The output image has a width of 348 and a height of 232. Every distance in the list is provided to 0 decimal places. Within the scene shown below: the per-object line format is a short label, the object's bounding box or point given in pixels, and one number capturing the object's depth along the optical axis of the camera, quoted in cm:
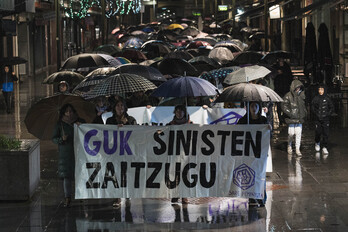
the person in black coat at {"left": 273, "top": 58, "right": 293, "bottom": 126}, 2219
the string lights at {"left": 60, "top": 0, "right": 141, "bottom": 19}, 4756
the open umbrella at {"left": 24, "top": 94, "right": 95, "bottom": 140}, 1265
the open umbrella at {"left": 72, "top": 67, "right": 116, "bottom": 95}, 1670
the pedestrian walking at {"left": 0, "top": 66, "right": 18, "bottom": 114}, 2647
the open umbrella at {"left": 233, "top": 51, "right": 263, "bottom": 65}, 2497
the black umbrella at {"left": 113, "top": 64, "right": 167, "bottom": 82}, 1688
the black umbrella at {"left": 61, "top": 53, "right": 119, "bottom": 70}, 2039
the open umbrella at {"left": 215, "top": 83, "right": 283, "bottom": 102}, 1270
